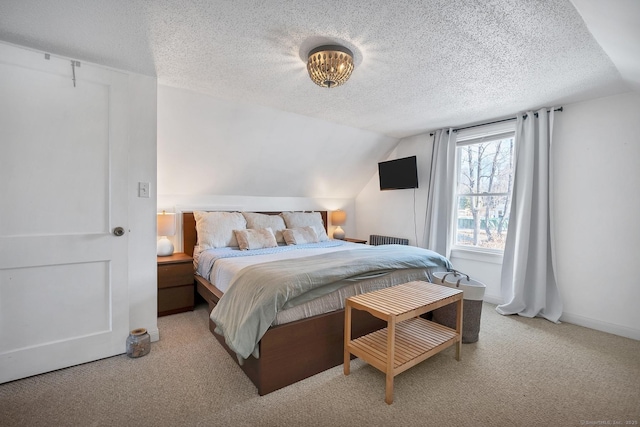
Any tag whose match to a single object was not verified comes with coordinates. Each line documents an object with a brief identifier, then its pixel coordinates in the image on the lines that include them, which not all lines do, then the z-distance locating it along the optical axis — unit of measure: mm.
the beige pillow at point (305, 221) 4234
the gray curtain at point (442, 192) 3994
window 3613
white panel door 1903
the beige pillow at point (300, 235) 3875
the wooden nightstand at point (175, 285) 2990
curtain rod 3133
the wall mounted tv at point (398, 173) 4297
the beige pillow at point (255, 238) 3422
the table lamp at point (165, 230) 3204
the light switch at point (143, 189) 2410
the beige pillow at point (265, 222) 3895
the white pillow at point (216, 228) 3438
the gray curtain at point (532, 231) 3119
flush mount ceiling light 1945
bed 1801
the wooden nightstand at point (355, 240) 4831
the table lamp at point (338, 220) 4934
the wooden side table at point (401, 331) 1763
